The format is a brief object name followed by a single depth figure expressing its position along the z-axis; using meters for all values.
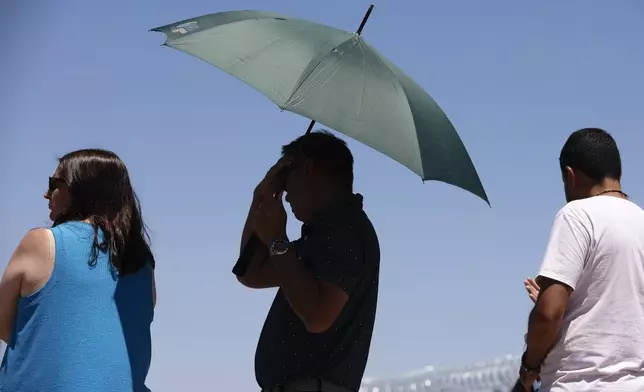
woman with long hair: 4.23
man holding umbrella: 3.92
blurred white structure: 14.52
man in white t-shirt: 4.13
